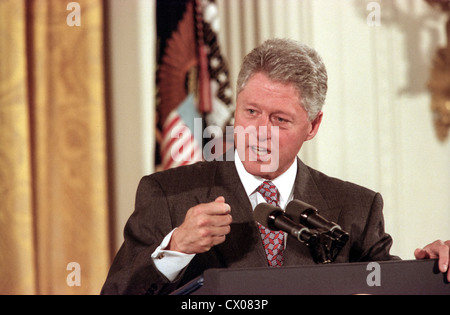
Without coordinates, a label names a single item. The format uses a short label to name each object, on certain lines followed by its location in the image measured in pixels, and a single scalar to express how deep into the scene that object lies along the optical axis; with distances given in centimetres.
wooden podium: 575
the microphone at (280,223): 582
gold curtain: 670
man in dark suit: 608
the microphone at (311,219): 584
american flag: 683
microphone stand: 584
